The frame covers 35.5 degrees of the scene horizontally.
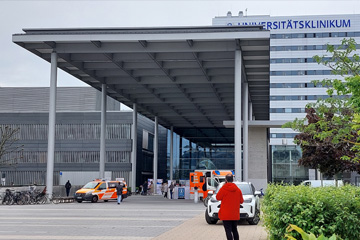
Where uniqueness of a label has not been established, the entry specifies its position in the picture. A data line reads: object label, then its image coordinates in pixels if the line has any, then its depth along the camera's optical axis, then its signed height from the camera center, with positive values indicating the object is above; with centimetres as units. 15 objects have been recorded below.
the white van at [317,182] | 3913 -39
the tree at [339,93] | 973 +163
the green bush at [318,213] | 890 -59
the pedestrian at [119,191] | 3533 -95
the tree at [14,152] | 6781 +284
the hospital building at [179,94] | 3381 +726
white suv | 1867 -112
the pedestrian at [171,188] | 4709 -100
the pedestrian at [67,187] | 4731 -95
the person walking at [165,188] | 4968 -107
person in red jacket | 1162 -64
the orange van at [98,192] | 3866 -111
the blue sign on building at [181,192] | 4644 -136
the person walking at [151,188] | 5867 -131
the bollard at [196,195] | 3796 -128
